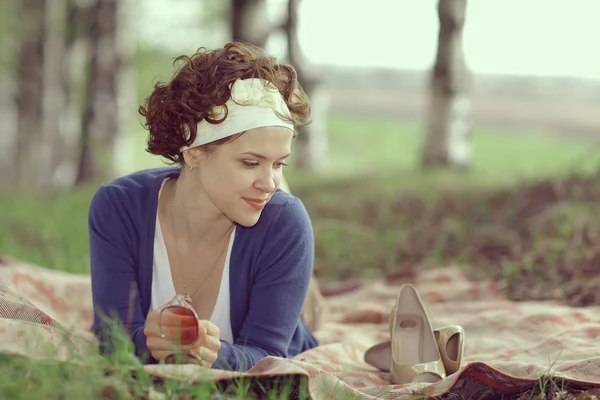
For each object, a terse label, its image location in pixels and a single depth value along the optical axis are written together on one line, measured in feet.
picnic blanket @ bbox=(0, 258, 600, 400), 9.79
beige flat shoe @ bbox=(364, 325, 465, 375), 11.75
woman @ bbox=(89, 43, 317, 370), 10.46
